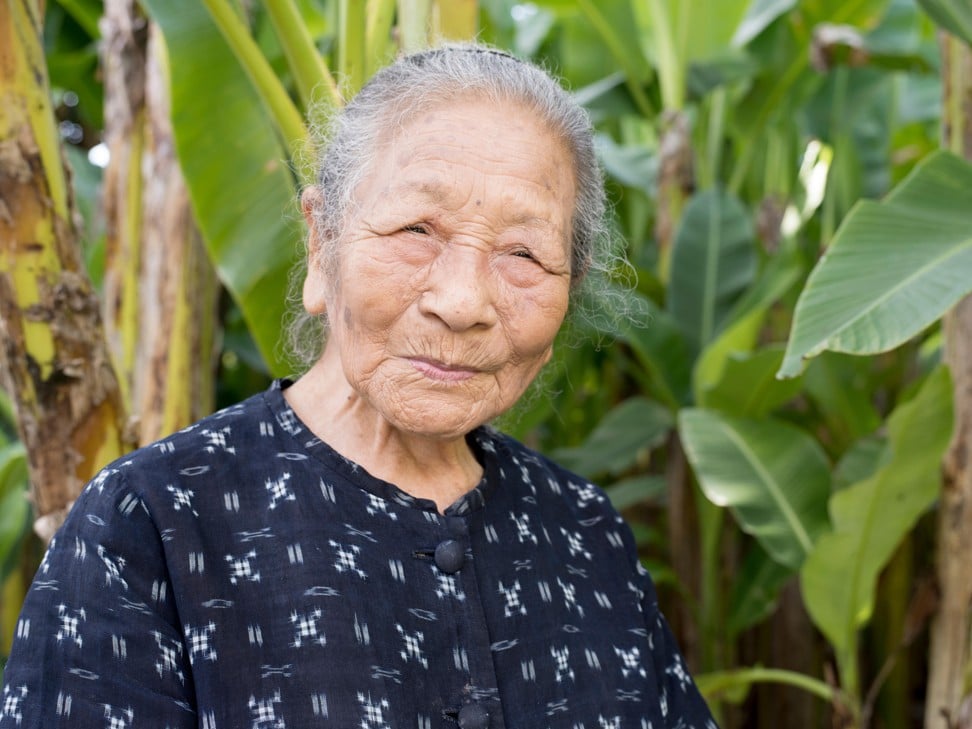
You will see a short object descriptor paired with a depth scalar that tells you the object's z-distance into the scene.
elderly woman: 0.97
